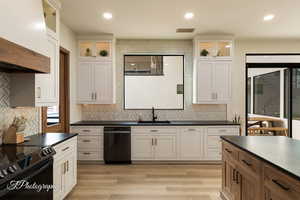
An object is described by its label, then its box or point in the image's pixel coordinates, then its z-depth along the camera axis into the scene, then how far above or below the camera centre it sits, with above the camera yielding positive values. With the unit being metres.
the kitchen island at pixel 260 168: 1.50 -0.62
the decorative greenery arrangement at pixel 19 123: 2.47 -0.32
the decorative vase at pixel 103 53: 4.57 +0.98
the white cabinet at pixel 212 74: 4.57 +0.52
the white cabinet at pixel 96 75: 4.56 +0.49
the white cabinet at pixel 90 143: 4.38 -0.97
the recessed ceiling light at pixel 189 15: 3.48 +1.41
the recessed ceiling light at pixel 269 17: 3.56 +1.41
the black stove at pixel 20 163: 1.45 -0.55
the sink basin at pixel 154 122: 4.66 -0.56
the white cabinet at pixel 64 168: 2.50 -0.94
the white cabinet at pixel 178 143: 4.40 -0.97
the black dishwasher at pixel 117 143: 4.35 -0.96
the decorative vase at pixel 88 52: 4.63 +1.01
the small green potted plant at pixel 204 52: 4.60 +1.00
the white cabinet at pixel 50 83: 2.60 +0.19
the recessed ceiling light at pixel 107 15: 3.49 +1.42
